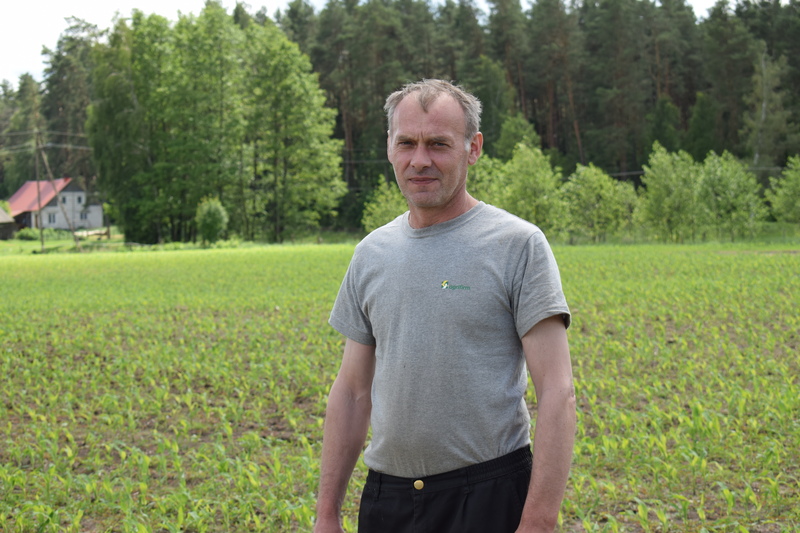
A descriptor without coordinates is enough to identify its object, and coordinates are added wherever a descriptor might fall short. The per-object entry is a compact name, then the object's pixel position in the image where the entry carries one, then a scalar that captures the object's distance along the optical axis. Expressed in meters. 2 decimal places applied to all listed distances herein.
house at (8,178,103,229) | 88.56
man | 2.37
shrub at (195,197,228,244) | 50.22
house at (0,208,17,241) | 76.57
